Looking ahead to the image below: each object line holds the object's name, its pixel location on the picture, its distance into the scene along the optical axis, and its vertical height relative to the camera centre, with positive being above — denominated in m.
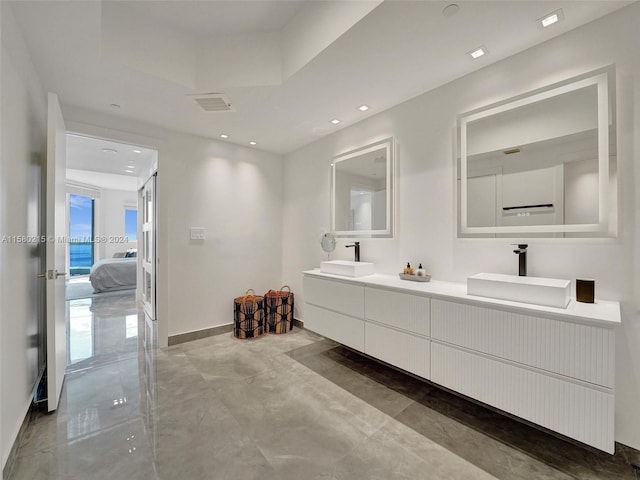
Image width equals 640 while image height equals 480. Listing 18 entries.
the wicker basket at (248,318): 3.45 -0.99
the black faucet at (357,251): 3.06 -0.13
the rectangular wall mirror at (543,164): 1.62 +0.51
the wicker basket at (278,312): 3.66 -0.97
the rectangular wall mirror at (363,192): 2.79 +0.53
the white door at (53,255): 1.97 -0.11
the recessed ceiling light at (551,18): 1.59 +1.30
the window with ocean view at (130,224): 8.85 +0.54
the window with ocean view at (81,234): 7.84 +0.18
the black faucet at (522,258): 1.87 -0.13
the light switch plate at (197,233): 3.41 +0.09
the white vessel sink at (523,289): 1.51 -0.30
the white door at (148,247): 3.71 -0.11
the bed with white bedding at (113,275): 6.00 -0.78
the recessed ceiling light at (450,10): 1.52 +1.29
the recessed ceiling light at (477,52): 1.88 +1.30
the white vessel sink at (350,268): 2.70 -0.29
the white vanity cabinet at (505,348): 1.34 -0.66
